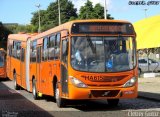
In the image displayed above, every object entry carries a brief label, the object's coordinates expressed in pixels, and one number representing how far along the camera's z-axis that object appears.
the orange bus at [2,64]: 44.09
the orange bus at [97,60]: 16.22
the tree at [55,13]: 122.79
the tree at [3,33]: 125.68
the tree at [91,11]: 90.00
